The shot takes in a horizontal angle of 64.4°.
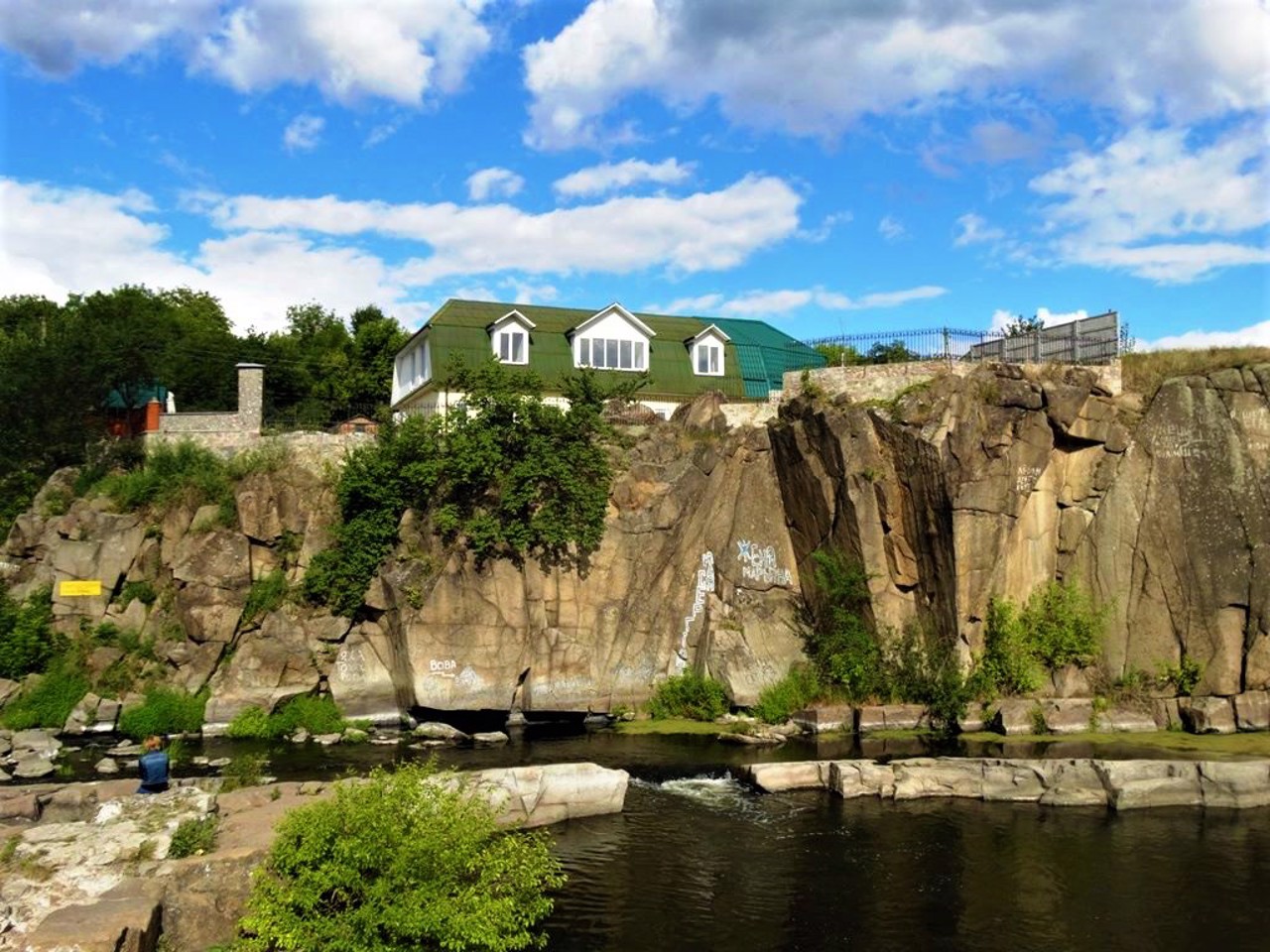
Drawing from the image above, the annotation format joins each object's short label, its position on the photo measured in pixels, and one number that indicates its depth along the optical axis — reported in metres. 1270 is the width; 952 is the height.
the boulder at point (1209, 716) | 31.50
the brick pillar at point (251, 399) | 44.72
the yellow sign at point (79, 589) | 37.81
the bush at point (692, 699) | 35.66
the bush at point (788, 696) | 35.09
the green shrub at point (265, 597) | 37.78
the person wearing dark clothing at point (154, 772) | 22.84
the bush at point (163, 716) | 34.09
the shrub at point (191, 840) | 18.66
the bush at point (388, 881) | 14.52
